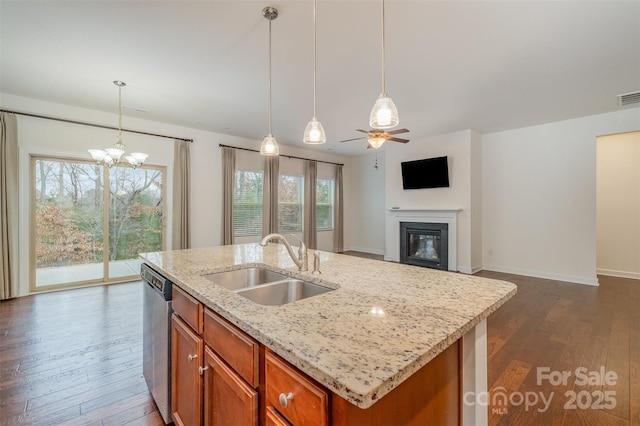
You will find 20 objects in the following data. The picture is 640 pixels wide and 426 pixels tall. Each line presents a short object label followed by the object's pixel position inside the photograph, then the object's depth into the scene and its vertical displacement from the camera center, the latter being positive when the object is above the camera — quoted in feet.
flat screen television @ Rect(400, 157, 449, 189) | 18.24 +2.49
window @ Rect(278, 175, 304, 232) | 22.16 +0.61
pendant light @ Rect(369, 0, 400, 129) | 5.16 +1.81
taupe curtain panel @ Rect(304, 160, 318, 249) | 23.11 +0.53
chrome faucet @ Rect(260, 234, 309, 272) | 5.46 -0.93
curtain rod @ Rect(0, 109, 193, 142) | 12.56 +4.51
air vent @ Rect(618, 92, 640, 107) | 11.79 +4.82
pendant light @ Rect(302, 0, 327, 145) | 6.61 +1.87
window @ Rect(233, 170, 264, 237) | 19.58 +0.57
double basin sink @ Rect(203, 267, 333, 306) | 5.04 -1.48
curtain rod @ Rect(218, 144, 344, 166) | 18.58 +4.37
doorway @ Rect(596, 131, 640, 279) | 16.07 +0.16
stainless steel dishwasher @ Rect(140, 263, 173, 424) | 5.27 -2.57
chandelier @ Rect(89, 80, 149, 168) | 11.05 +2.37
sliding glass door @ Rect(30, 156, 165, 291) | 13.48 -0.45
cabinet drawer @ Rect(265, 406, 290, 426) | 2.69 -2.07
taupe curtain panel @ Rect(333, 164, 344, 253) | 25.61 -0.46
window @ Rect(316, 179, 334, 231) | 25.05 +0.56
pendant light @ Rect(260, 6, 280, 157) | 7.16 +1.79
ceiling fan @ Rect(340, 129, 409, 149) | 12.92 +3.49
